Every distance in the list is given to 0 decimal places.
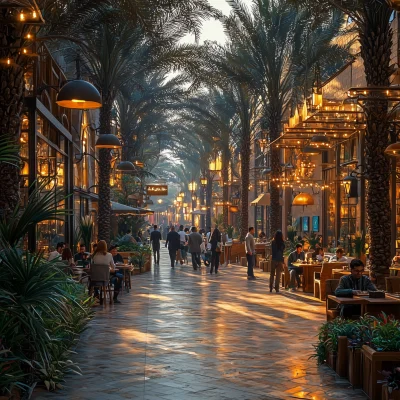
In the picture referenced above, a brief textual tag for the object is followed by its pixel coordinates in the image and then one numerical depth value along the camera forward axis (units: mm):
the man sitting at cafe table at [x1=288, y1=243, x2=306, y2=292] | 22531
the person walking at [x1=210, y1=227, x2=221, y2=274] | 29266
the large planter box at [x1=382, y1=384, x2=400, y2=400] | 7285
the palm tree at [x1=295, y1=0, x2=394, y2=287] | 16719
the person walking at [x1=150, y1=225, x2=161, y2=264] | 35853
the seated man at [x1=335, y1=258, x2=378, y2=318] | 11719
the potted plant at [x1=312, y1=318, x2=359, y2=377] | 9570
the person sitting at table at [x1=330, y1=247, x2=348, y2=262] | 20297
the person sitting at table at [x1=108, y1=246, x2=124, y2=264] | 21462
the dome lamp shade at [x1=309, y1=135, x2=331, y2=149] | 21953
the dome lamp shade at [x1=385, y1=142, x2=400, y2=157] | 15250
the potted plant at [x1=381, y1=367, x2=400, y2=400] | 7305
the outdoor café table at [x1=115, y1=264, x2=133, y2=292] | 20412
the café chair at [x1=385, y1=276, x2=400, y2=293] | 16047
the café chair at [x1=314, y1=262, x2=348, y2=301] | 19516
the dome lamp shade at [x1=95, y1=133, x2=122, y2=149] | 21138
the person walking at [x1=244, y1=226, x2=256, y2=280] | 26312
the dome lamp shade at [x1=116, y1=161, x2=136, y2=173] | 28016
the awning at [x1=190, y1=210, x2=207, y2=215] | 71256
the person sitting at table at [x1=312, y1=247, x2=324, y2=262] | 22312
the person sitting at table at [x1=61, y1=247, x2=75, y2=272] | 18891
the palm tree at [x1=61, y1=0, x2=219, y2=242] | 24156
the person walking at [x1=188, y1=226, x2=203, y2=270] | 31784
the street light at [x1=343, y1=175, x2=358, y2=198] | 25688
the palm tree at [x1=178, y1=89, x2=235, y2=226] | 41219
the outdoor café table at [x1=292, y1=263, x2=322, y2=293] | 21484
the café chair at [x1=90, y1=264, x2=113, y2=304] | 17562
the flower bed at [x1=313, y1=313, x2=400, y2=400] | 8273
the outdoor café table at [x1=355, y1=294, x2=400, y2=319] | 10812
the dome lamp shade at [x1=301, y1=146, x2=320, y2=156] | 24780
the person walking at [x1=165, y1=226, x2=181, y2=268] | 33097
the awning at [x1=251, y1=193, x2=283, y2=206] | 36566
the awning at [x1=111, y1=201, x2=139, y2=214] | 32756
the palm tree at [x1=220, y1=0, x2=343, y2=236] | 27516
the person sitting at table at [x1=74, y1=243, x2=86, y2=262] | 20859
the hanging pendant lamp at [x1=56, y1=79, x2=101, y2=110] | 12977
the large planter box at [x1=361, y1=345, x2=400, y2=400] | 8258
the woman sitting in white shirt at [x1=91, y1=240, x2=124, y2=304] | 17516
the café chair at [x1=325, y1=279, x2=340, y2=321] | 11781
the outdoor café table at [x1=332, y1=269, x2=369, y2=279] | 18266
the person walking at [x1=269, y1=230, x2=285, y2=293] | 21609
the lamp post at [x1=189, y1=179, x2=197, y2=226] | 74012
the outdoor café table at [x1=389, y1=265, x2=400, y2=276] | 18916
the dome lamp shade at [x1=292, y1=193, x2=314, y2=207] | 31125
